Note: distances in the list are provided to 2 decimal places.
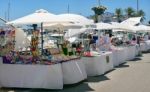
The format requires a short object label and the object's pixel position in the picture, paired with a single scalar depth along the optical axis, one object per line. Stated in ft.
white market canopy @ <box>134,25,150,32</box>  64.04
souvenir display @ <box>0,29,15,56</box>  21.66
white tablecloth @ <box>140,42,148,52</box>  55.83
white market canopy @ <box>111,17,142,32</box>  49.07
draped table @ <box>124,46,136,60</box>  39.53
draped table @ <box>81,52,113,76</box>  25.54
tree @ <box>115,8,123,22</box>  198.26
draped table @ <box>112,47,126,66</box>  33.17
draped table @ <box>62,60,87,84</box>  20.87
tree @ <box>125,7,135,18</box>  191.81
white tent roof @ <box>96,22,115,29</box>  47.53
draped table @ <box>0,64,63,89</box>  19.52
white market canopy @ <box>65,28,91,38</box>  59.58
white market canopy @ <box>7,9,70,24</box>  22.18
